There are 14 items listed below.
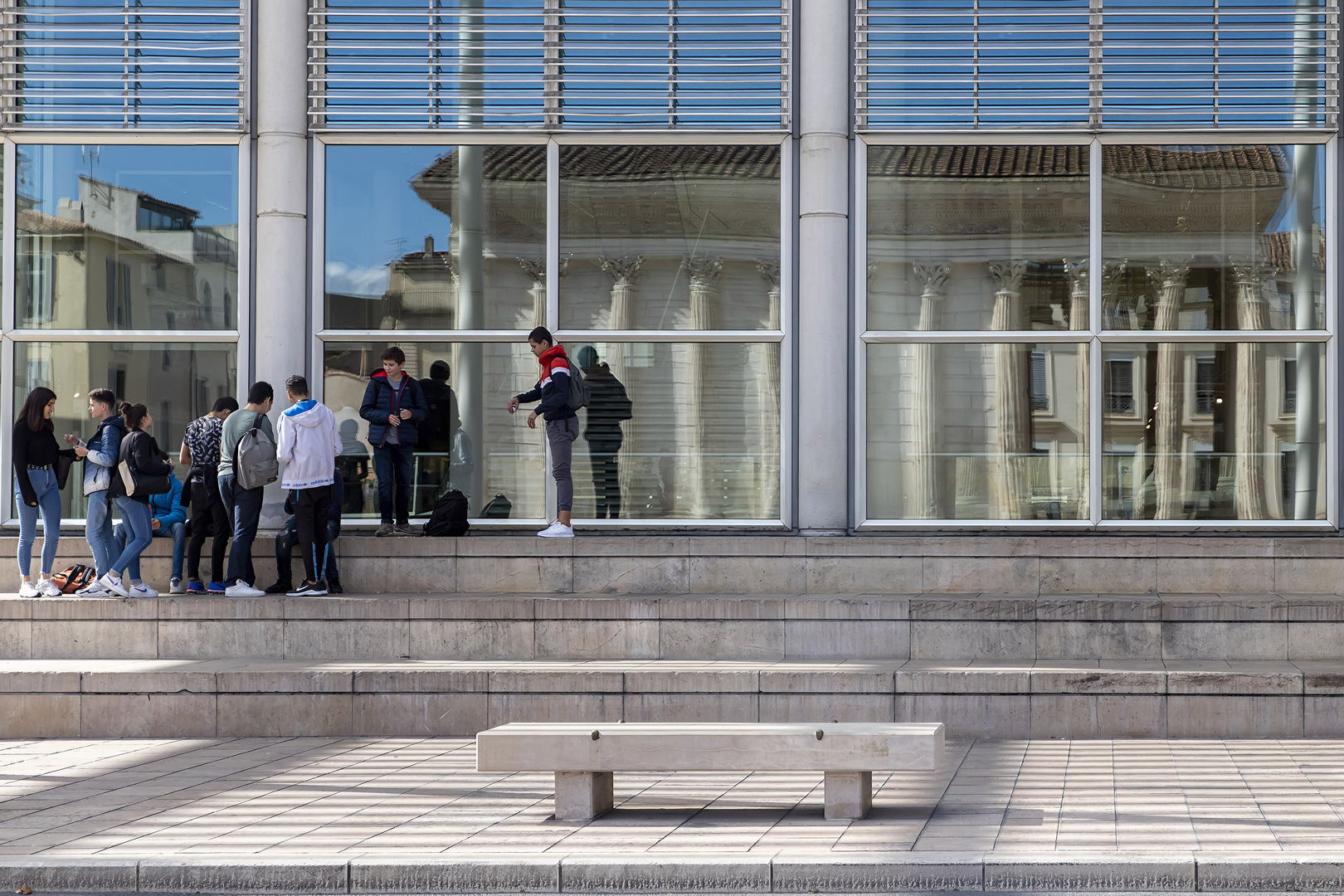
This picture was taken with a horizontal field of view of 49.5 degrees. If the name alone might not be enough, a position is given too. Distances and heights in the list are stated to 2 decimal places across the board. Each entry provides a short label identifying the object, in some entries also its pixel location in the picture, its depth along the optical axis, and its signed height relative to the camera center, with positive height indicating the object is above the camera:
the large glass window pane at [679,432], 12.72 +0.16
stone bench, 6.62 -1.39
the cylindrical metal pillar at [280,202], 12.58 +2.14
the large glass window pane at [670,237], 12.80 +1.88
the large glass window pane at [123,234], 12.88 +1.89
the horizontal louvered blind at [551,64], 12.66 +3.37
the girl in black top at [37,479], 11.05 -0.24
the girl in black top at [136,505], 10.93 -0.44
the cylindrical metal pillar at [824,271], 12.45 +1.55
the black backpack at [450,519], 12.00 -0.57
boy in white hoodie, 10.98 -0.15
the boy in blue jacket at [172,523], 11.48 -0.60
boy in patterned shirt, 11.32 -0.43
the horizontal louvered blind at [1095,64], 12.31 +3.32
